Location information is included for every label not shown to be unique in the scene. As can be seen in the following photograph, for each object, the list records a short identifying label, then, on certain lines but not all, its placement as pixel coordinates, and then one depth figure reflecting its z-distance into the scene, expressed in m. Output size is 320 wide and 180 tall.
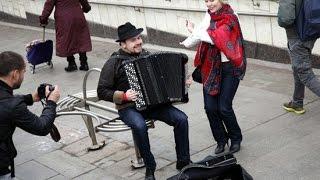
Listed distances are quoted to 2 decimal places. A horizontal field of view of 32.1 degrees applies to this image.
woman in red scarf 4.97
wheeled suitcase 9.27
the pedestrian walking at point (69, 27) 9.09
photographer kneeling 3.87
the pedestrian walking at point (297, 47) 5.67
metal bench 5.22
